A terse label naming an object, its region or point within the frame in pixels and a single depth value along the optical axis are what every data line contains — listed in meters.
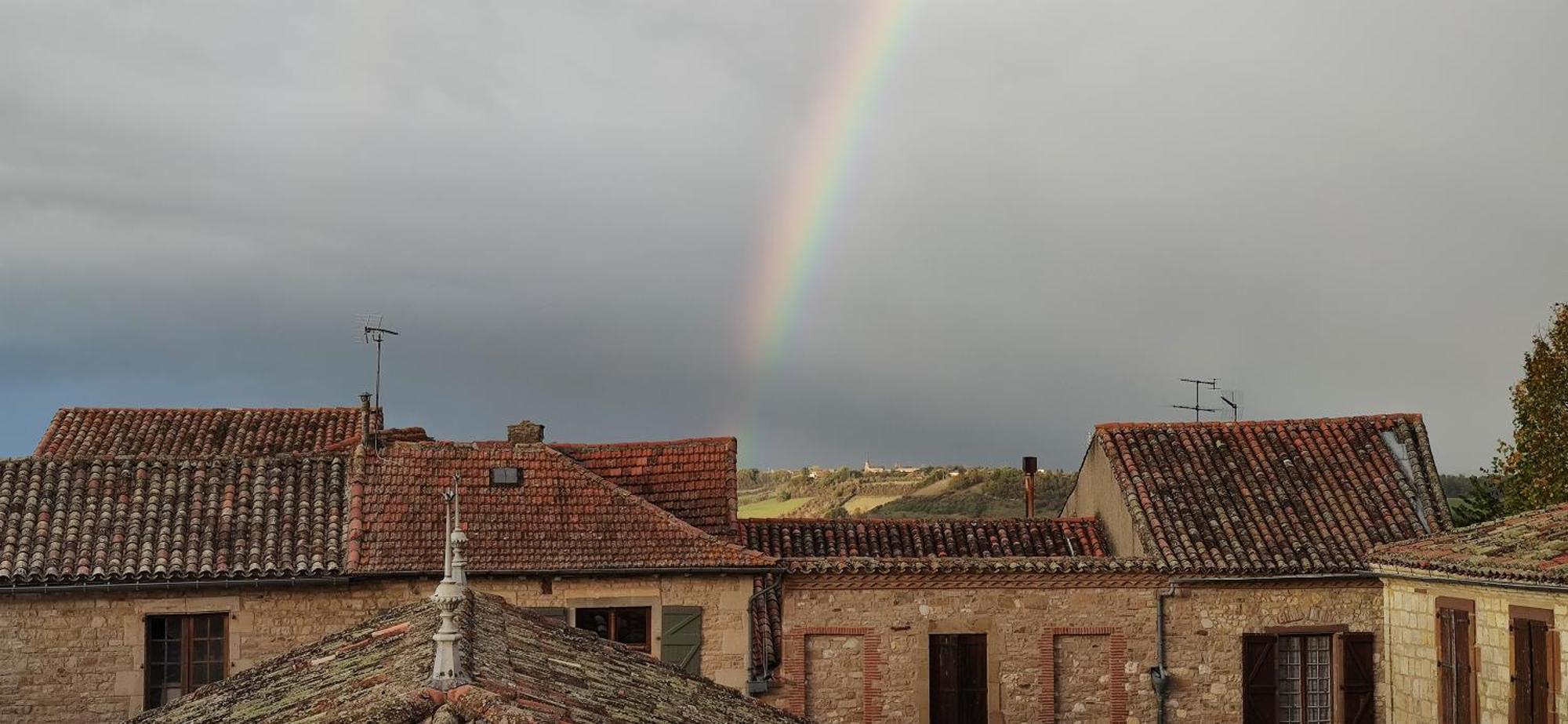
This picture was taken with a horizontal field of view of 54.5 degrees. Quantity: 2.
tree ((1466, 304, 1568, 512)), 32.47
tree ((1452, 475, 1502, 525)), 35.81
